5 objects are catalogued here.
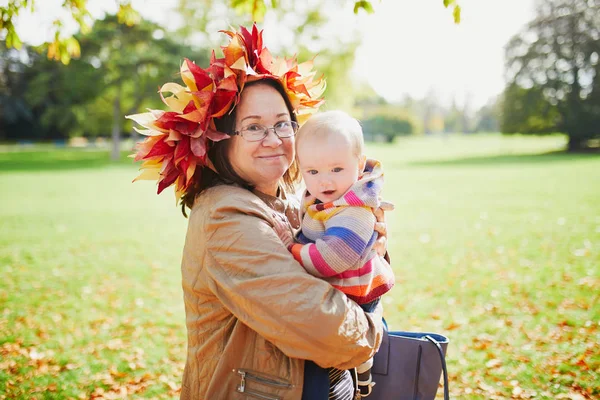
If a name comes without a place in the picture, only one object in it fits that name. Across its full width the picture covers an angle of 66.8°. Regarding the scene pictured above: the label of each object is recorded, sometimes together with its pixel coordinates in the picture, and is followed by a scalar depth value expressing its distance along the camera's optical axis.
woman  1.94
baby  2.07
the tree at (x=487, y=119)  98.69
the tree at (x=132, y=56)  38.16
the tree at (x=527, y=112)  44.66
